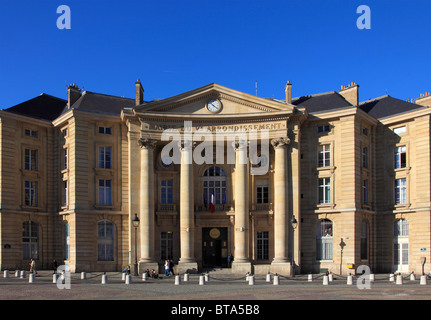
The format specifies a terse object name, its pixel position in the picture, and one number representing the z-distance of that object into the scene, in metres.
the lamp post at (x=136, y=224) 45.78
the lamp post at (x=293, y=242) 45.45
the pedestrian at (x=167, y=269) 48.19
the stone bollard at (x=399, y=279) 39.27
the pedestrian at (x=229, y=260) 53.06
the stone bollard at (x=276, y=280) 39.09
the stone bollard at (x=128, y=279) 40.22
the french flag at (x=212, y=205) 53.38
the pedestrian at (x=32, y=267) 48.60
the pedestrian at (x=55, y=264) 52.06
